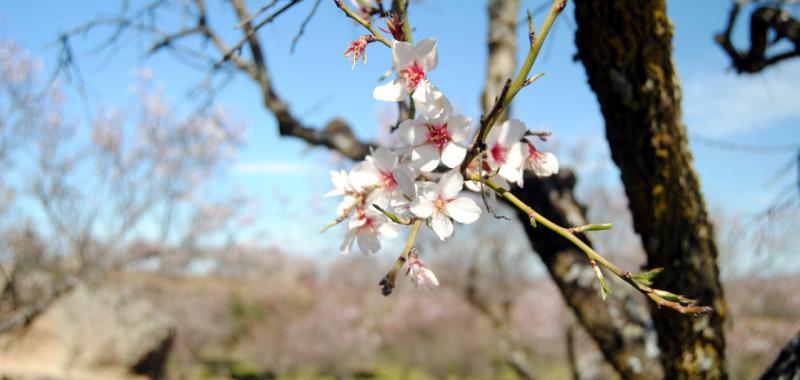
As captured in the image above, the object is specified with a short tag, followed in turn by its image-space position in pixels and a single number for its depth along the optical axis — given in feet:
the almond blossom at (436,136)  2.00
